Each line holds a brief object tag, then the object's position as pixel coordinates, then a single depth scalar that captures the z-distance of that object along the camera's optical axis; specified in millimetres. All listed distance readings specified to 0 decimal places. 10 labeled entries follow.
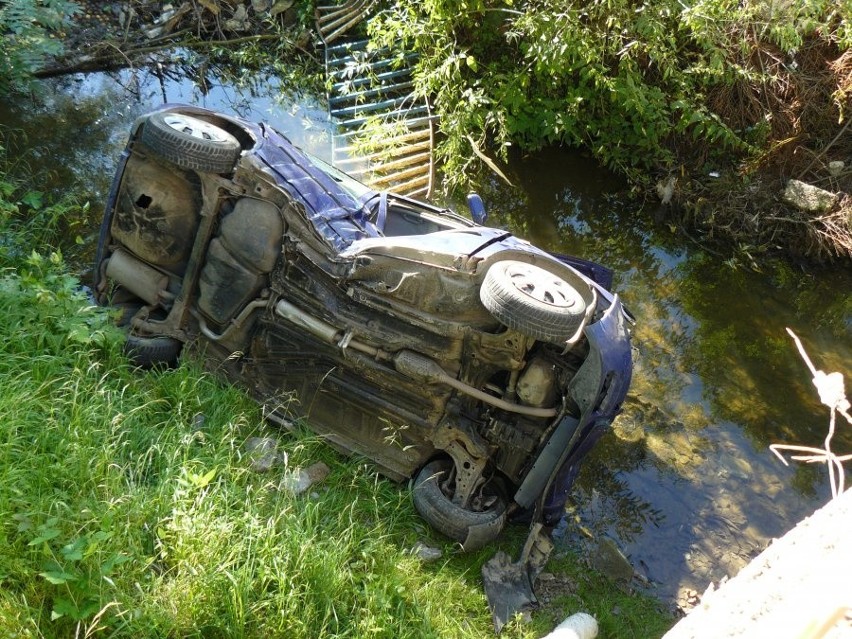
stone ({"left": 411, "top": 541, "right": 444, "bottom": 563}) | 3883
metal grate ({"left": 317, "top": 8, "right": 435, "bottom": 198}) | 7121
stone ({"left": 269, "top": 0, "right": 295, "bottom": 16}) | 8906
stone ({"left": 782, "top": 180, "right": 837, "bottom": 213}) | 7492
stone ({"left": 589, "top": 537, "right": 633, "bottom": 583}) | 4371
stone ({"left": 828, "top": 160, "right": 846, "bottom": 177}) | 7770
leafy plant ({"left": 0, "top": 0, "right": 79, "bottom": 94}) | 6105
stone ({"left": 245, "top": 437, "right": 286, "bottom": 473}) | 3863
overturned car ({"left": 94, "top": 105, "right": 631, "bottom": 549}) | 3695
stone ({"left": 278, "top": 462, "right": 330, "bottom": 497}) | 3723
